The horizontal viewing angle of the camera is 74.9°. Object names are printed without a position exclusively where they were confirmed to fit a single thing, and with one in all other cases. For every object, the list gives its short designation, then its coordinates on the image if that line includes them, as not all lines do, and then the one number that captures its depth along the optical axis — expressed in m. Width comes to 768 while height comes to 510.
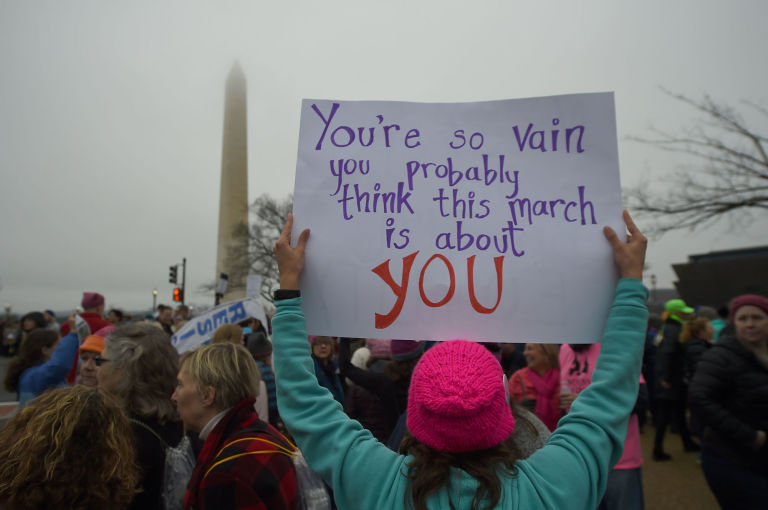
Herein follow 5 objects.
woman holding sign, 1.14
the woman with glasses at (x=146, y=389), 2.18
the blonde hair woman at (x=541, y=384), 3.51
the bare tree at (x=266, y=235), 32.97
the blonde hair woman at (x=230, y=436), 1.76
